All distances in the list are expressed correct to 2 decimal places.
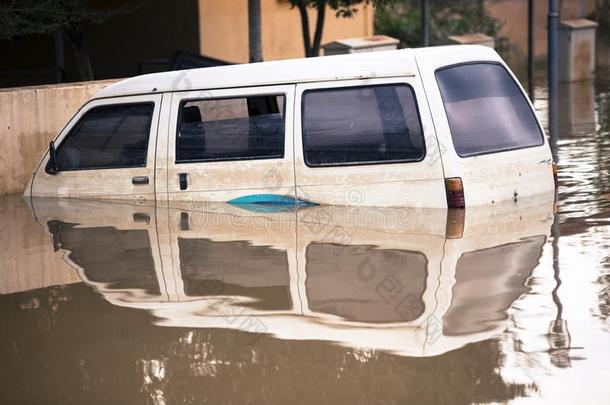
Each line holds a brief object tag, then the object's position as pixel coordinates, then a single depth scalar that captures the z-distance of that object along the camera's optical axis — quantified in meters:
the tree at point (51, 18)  15.60
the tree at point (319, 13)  19.62
